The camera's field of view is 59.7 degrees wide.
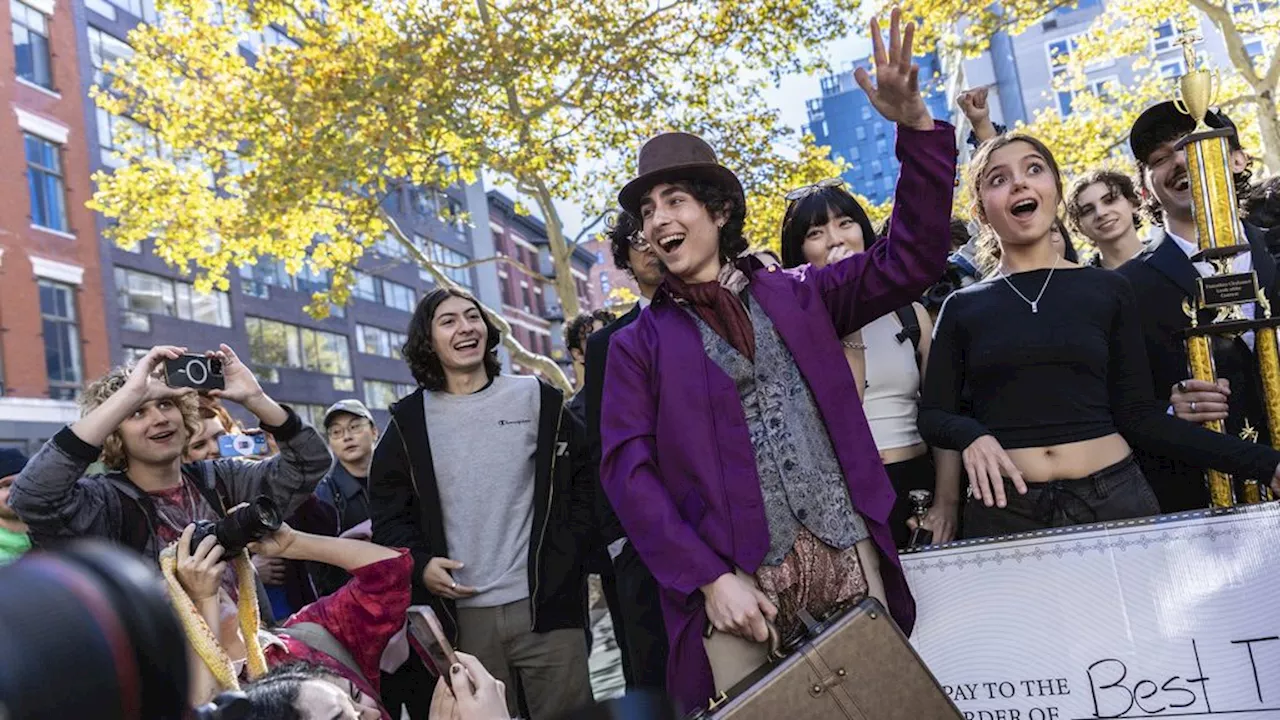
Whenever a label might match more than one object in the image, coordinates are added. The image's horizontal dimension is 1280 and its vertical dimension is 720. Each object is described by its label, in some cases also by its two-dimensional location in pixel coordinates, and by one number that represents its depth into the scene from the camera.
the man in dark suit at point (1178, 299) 3.53
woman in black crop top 3.12
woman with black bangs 3.53
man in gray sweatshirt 4.09
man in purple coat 2.58
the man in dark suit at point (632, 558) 3.90
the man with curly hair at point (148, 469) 3.35
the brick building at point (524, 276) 52.94
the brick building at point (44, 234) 21.09
